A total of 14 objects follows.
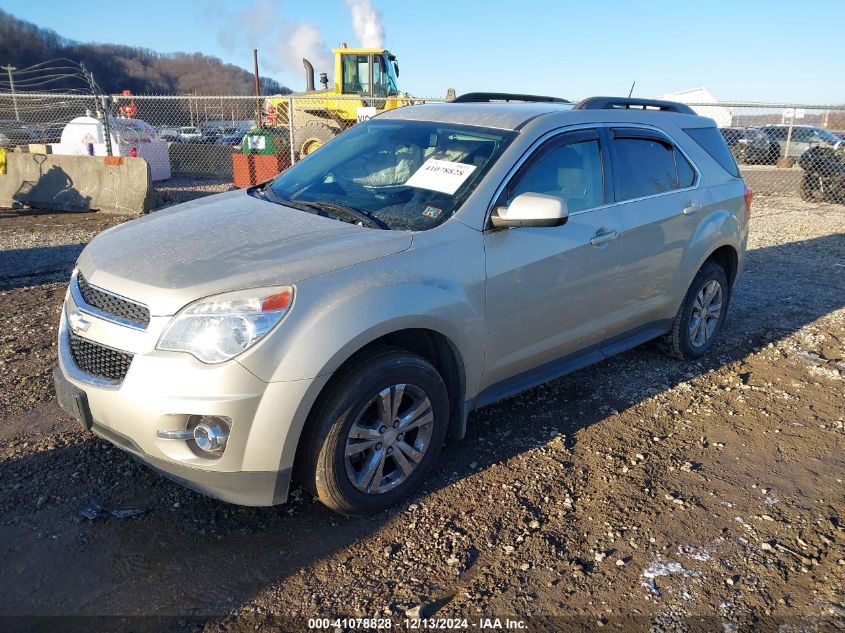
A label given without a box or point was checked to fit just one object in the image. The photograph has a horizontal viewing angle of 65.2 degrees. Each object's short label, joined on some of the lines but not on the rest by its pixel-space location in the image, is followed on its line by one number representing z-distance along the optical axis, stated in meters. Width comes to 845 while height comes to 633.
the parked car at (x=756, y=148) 23.17
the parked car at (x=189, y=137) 21.19
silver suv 2.59
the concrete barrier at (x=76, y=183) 10.84
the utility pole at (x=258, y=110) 14.71
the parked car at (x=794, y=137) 21.77
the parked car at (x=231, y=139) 22.47
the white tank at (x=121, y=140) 13.88
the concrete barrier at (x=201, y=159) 18.50
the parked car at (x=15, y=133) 18.55
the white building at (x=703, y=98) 26.08
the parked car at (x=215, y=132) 20.71
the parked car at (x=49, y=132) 19.42
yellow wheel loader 17.53
